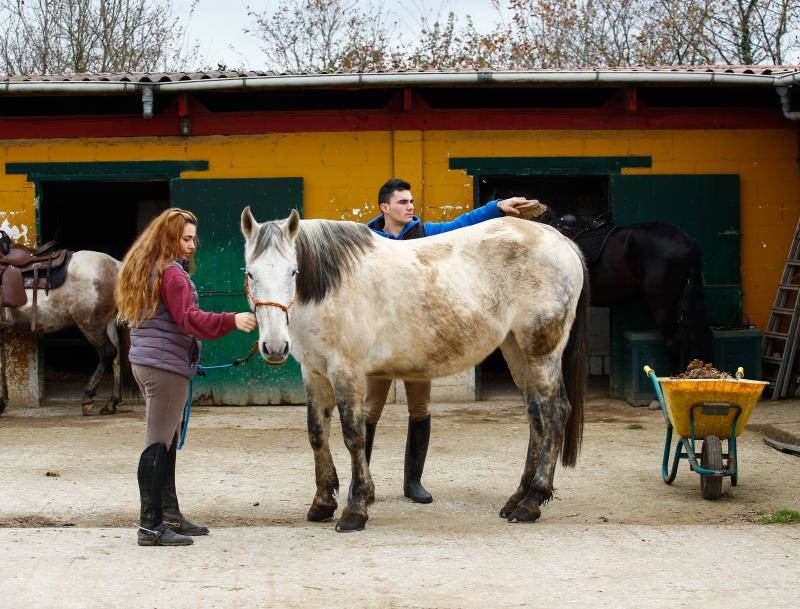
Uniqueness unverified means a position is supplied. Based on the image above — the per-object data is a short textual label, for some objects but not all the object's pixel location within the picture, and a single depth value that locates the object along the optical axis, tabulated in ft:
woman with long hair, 16.26
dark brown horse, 31.96
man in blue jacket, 20.26
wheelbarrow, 19.71
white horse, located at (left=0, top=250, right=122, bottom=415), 33.04
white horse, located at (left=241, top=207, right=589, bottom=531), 17.75
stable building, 33.91
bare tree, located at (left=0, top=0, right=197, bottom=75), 67.21
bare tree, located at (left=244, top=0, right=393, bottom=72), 72.43
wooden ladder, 32.78
